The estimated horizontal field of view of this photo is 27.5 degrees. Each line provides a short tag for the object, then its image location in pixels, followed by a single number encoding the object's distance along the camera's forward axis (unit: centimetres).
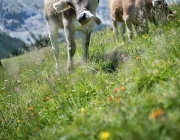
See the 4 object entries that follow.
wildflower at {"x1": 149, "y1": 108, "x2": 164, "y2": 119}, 296
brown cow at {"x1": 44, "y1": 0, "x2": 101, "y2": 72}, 923
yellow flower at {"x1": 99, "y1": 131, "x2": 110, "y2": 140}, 291
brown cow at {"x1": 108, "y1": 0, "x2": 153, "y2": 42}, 1209
